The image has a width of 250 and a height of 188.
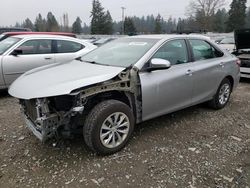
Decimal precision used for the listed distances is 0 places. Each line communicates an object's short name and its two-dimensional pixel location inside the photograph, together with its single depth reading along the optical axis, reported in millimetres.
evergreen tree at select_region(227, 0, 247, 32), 38350
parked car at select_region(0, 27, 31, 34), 9983
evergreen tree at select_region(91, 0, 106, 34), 41417
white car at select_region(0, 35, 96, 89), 4407
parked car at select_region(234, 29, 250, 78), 5509
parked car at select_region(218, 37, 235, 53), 8911
